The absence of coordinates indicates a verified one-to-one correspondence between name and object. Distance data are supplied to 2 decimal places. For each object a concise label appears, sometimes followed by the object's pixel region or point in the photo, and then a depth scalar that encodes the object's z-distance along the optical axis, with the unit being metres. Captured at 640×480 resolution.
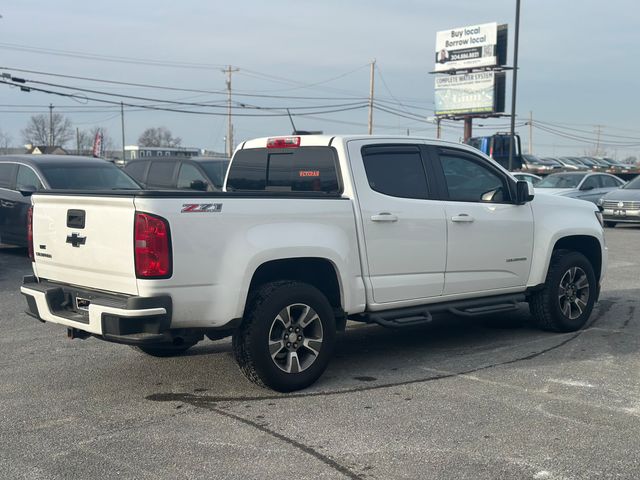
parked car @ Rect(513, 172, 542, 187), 24.77
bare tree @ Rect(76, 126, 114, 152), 107.54
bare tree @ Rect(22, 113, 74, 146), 101.88
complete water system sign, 52.44
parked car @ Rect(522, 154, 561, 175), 40.93
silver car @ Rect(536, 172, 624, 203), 22.08
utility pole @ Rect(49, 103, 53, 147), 92.97
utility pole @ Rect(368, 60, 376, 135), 56.16
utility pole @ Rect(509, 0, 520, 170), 26.70
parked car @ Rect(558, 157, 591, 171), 47.32
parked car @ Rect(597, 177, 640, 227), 20.72
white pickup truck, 5.16
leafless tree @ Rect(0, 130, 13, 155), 92.94
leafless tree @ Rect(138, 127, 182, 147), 109.19
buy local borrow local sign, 52.25
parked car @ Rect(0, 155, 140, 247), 12.87
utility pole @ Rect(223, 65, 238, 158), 56.01
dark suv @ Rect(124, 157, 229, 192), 14.81
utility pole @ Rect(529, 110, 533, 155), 95.38
